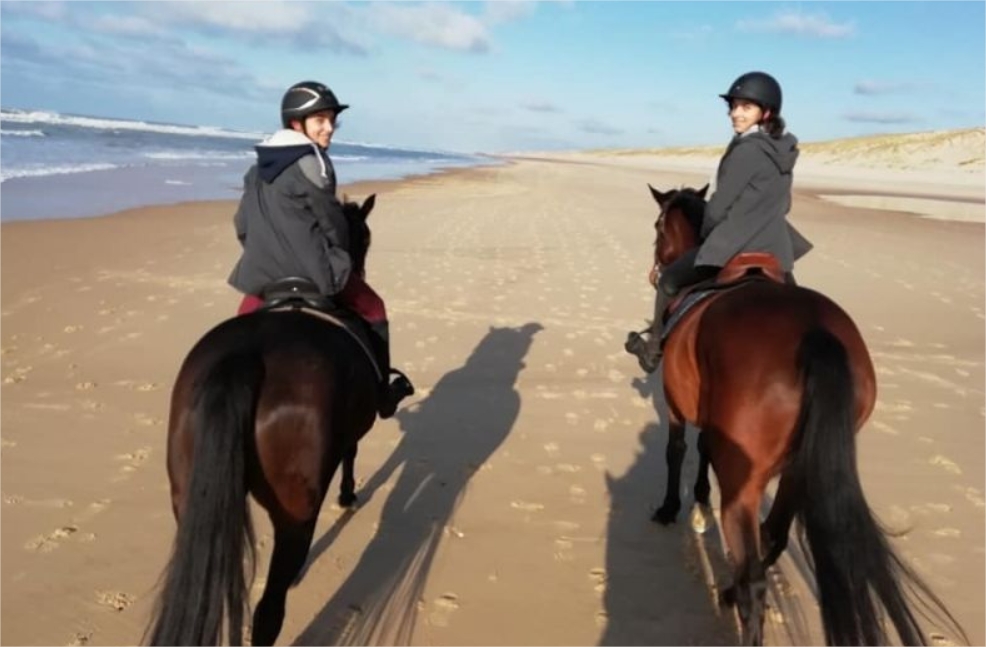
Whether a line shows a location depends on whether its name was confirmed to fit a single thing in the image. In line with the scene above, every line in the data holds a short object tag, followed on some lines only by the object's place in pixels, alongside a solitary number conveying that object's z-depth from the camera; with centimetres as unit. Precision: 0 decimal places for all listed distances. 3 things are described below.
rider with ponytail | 435
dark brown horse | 285
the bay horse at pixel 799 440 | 317
